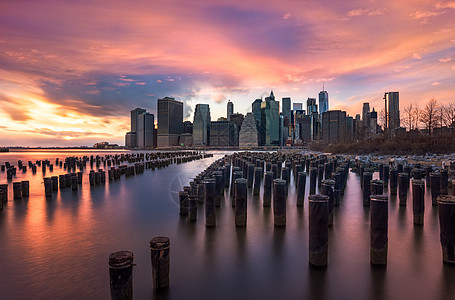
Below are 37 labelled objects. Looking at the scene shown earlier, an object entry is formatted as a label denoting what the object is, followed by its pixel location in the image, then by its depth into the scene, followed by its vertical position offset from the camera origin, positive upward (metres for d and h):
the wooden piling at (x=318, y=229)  6.64 -1.96
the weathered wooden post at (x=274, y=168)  21.74 -1.59
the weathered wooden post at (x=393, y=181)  16.76 -2.19
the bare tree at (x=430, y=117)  59.25 +6.08
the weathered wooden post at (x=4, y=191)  14.41 -2.12
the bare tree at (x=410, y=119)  71.61 +7.07
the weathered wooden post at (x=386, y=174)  19.83 -2.04
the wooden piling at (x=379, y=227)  6.68 -1.96
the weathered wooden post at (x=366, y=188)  13.78 -2.08
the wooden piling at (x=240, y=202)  10.21 -2.00
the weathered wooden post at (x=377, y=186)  10.32 -1.48
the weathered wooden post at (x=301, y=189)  14.12 -2.15
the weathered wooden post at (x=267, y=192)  13.70 -2.22
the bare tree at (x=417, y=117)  67.43 +7.12
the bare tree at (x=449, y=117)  58.87 +6.03
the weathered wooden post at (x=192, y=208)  11.37 -2.43
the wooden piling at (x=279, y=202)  9.94 -2.02
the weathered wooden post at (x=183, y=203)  12.49 -2.49
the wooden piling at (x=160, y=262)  5.61 -2.31
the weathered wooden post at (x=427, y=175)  19.19 -2.07
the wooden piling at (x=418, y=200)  9.94 -2.00
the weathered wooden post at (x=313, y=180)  16.84 -2.04
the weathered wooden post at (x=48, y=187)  17.78 -2.28
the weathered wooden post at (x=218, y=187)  14.32 -2.01
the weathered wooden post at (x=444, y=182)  15.04 -2.02
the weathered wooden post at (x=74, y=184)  19.99 -2.35
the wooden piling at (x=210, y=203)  10.18 -1.98
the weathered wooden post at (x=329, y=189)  10.12 -1.56
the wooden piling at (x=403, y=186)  12.86 -1.95
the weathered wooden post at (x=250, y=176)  20.09 -2.00
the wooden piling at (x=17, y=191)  17.38 -2.42
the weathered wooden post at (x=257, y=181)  16.94 -2.06
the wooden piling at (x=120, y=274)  4.65 -2.08
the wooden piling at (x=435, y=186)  13.15 -1.99
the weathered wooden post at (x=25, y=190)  17.86 -2.42
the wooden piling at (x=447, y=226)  6.69 -1.96
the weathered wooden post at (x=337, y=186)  13.24 -2.04
